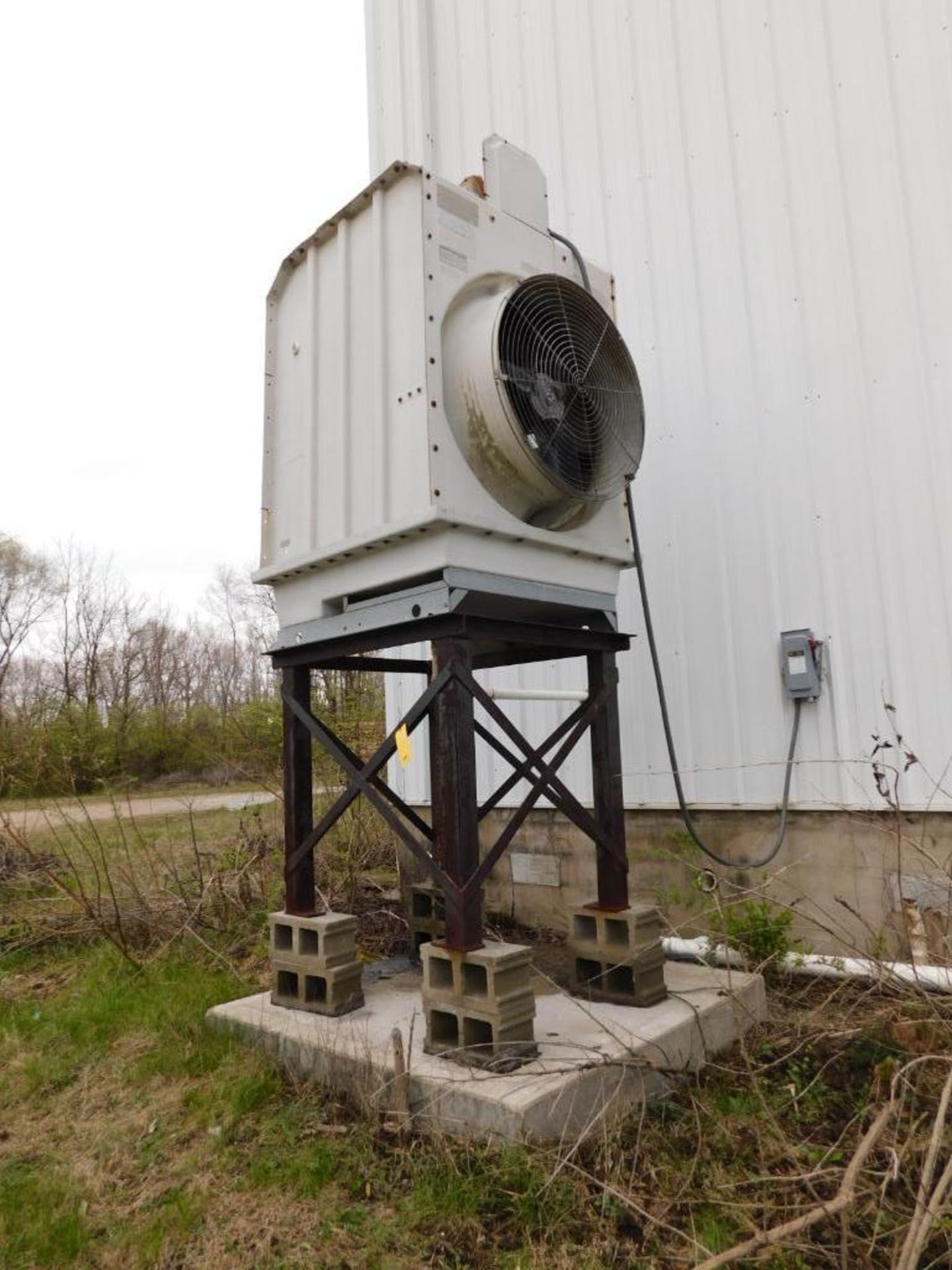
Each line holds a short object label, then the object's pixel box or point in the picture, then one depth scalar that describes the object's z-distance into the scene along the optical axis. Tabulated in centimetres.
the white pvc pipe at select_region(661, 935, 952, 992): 329
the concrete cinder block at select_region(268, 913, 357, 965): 328
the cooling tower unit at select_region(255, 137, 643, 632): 302
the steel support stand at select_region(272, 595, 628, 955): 285
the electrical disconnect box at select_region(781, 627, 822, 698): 403
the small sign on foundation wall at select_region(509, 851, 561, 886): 484
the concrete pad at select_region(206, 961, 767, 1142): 244
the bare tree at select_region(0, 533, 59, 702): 2773
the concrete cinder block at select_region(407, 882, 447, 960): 411
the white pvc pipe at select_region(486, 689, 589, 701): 412
